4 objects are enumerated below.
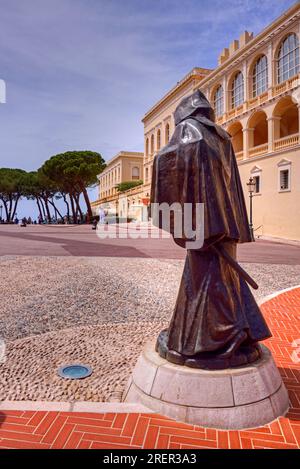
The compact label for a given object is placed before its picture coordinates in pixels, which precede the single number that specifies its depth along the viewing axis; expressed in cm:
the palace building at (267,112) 2277
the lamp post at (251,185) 2178
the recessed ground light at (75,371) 401
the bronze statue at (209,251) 279
